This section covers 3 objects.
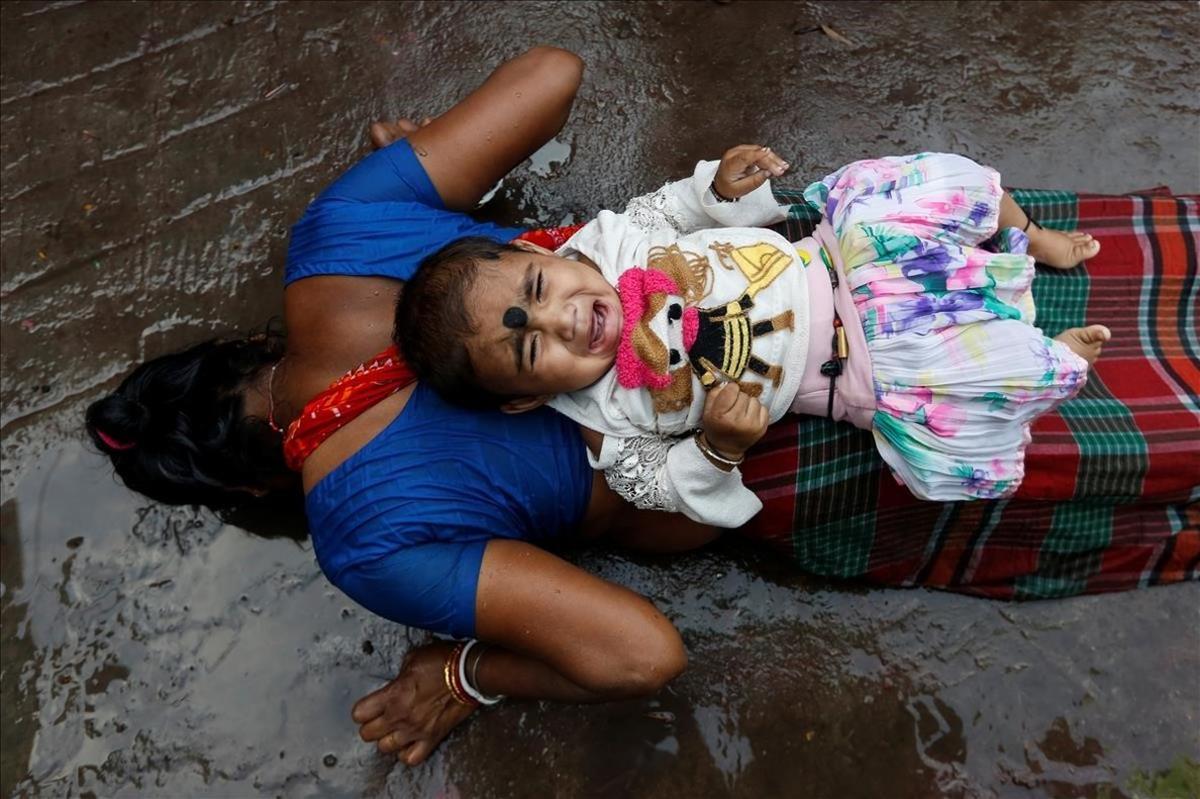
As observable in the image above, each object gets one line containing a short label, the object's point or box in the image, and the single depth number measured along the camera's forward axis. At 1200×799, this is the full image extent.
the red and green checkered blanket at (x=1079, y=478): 1.85
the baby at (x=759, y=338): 1.64
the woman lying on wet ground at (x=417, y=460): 1.69
